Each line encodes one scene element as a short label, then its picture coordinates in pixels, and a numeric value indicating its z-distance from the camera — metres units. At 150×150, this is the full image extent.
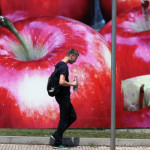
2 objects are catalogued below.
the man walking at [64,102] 14.18
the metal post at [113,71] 12.71
